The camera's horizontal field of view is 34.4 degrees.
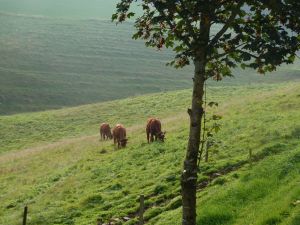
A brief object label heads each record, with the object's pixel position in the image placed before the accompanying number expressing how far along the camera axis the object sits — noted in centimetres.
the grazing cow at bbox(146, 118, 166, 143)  3247
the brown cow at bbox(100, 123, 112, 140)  4697
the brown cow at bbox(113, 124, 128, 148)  3565
